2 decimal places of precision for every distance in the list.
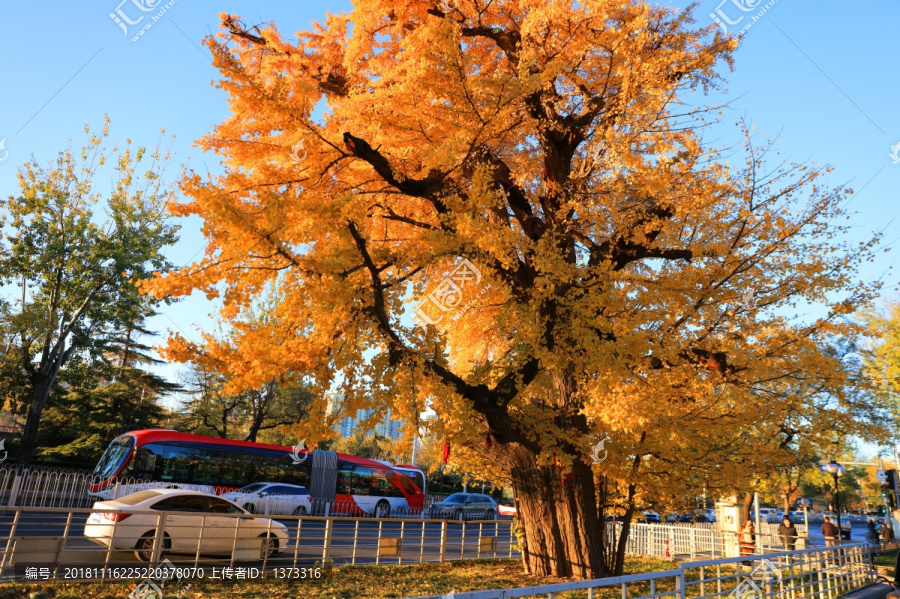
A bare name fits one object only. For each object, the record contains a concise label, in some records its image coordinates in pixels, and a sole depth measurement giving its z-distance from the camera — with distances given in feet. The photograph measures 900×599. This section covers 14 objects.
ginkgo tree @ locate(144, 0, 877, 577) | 25.50
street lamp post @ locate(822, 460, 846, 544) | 61.20
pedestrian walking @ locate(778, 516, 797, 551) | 58.54
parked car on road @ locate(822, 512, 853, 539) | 91.09
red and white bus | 68.74
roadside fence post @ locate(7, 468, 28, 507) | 59.33
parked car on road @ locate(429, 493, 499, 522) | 107.45
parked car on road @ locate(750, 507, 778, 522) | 172.18
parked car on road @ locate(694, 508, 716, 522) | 159.74
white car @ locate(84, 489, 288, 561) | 34.94
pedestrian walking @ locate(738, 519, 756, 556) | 52.28
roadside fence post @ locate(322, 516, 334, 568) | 37.96
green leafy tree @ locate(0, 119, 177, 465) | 76.43
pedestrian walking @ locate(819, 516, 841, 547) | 59.72
